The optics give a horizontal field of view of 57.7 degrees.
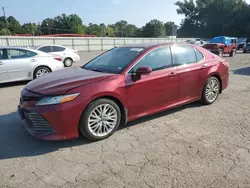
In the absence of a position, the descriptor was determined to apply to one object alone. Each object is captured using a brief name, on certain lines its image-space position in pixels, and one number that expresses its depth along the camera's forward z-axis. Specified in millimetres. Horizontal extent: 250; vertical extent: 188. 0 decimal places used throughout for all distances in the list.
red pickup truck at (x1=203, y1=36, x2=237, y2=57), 18953
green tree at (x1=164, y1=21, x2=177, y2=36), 108488
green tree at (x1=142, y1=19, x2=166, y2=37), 91500
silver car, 7445
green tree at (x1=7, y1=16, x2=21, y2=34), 77375
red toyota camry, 3338
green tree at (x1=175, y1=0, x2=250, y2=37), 63941
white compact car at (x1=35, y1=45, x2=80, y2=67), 13223
